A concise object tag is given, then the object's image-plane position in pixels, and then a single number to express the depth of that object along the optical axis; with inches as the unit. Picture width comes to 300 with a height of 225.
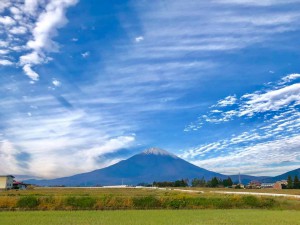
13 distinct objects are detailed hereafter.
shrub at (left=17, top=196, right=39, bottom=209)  1101.7
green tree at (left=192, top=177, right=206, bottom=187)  4854.8
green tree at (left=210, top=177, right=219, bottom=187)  4549.7
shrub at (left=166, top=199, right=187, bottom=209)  1167.6
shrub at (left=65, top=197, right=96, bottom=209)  1117.7
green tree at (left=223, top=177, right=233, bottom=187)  4671.8
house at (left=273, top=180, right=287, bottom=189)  4126.0
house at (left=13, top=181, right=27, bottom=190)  3255.9
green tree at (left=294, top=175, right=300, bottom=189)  3732.3
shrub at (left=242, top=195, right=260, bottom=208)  1238.3
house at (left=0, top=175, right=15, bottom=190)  2970.0
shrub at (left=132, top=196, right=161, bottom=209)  1176.2
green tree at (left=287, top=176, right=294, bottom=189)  3792.8
